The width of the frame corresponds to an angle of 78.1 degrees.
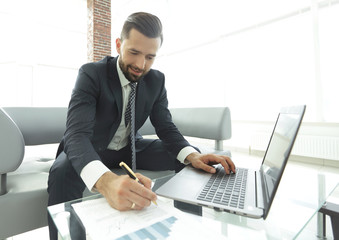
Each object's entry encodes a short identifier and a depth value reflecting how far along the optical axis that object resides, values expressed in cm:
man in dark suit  73
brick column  502
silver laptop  58
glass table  60
